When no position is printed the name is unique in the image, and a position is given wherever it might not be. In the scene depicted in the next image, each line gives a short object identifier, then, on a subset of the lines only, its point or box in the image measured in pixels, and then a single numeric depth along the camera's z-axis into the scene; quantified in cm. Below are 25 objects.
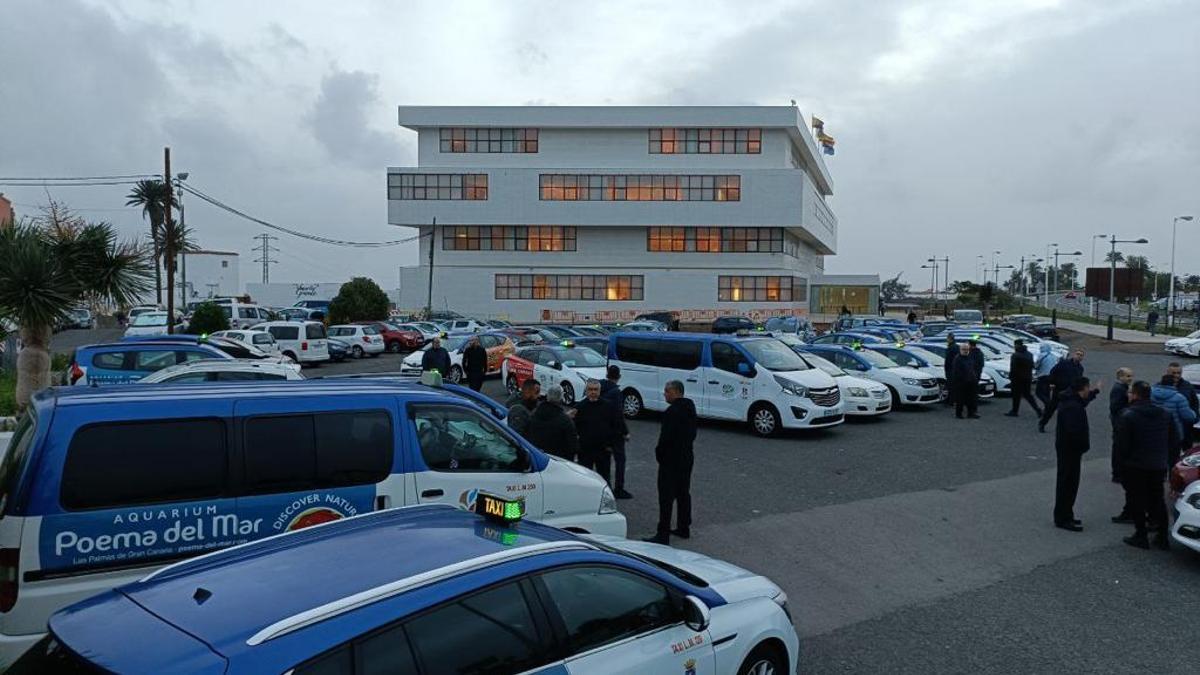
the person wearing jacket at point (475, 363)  1752
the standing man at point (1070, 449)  922
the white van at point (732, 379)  1510
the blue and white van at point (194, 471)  471
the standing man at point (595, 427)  998
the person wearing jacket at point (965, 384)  1789
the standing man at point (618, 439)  1017
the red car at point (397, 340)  3781
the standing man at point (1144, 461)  841
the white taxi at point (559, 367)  1775
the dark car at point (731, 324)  4237
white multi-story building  6009
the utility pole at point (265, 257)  12288
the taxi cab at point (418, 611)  271
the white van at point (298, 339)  2873
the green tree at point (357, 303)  5119
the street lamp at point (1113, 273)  5255
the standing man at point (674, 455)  853
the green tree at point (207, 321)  3325
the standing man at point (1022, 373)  1773
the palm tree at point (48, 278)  1262
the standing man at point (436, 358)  1722
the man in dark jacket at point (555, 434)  923
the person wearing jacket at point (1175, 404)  1092
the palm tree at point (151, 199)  6278
